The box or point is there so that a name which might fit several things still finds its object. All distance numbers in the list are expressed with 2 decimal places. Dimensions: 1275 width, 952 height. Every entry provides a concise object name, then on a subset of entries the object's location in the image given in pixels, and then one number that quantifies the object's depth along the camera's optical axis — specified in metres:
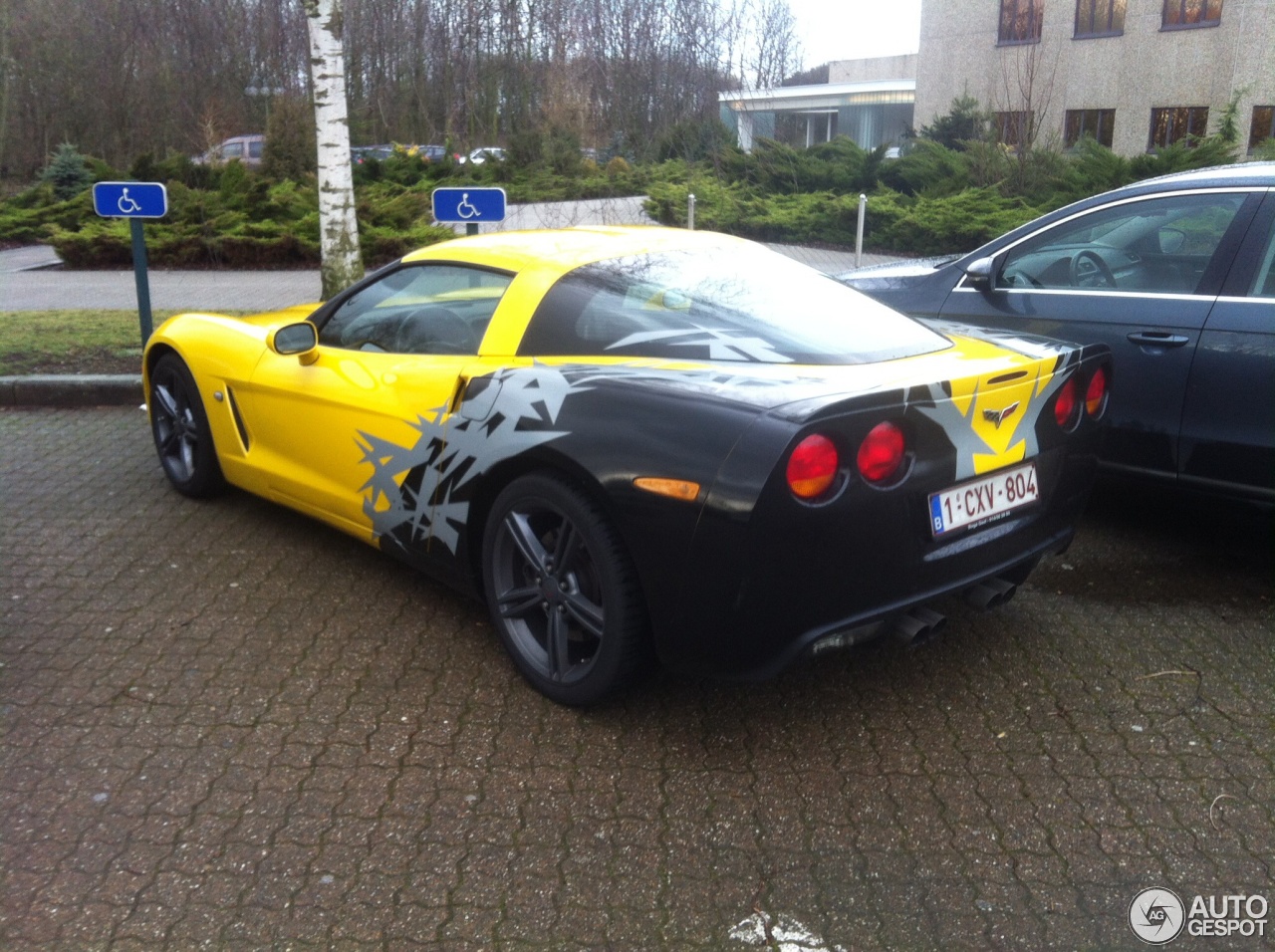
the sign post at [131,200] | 7.53
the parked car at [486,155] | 25.96
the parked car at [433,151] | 28.13
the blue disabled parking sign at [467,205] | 7.36
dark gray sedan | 4.30
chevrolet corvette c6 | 2.96
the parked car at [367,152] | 22.12
